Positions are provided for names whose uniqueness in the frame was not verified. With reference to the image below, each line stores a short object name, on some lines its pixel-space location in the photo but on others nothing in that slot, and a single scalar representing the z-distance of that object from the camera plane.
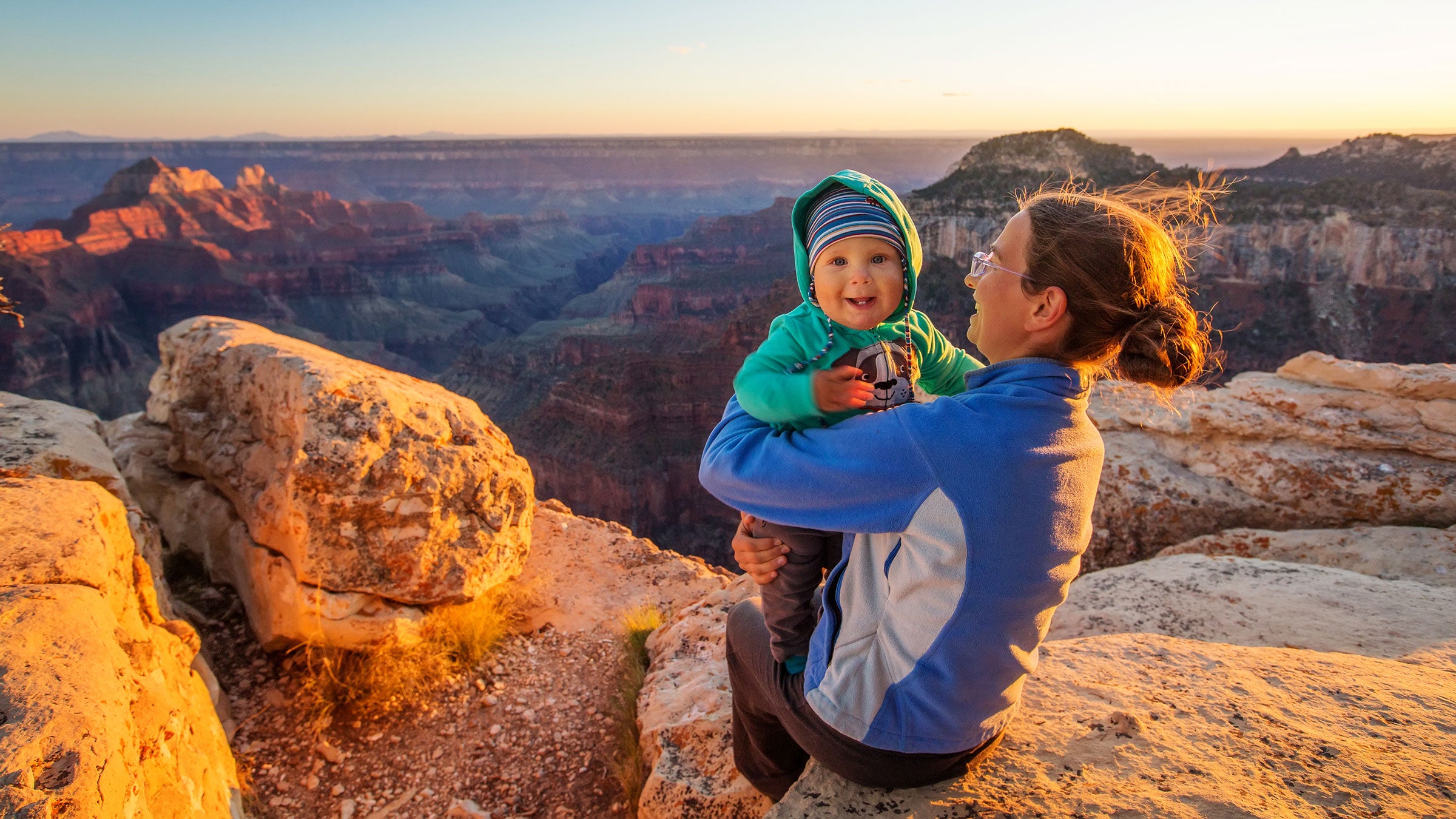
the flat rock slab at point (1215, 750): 1.53
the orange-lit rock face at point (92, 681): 1.63
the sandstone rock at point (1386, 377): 4.82
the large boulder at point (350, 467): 3.87
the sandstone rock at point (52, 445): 3.54
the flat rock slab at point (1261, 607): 2.80
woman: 1.33
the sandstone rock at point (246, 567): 3.79
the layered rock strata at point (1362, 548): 3.82
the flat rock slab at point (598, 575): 4.81
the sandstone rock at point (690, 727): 2.57
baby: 1.76
